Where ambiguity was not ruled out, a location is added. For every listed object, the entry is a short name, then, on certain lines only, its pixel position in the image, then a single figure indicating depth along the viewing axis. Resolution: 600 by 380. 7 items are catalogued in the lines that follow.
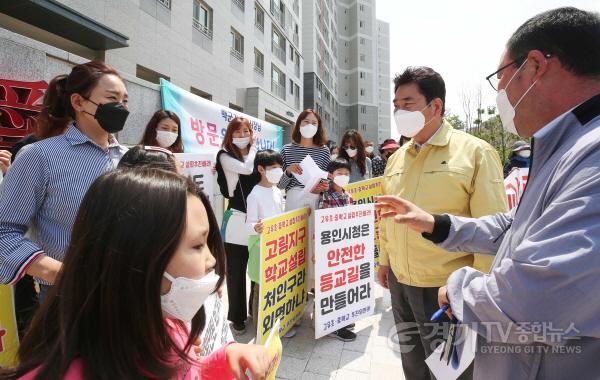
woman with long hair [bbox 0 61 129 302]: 1.28
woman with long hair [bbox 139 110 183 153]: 3.26
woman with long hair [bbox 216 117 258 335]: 3.18
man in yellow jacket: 1.72
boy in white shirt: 2.92
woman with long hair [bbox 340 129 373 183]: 4.67
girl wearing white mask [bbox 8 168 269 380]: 0.73
